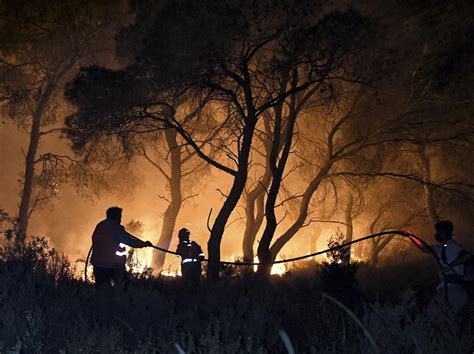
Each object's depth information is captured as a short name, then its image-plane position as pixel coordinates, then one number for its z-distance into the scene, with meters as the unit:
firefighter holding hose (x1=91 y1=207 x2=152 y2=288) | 9.50
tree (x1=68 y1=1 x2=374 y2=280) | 13.76
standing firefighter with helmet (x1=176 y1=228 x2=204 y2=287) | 11.80
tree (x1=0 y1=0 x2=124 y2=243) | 19.53
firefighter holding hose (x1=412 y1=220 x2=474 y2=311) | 7.56
